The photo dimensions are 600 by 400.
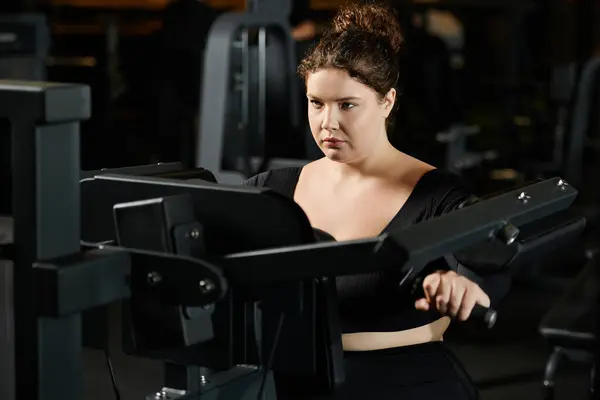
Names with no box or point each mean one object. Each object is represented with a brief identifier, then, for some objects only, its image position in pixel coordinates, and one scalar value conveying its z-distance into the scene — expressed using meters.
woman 3.20
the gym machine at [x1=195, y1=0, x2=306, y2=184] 7.09
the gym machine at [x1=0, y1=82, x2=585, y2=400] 2.66
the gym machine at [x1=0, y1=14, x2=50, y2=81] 8.10
